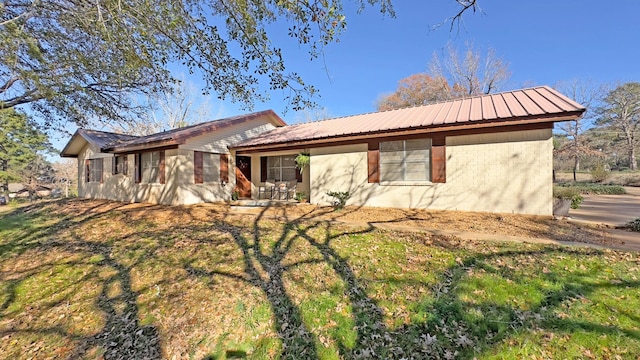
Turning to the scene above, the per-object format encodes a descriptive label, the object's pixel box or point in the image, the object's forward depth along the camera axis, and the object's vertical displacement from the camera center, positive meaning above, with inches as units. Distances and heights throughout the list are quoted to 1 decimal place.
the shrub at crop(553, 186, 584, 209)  381.4 -28.4
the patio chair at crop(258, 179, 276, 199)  528.1 -18.9
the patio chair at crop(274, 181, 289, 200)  504.3 -20.4
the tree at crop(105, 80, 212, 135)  1025.7 +253.6
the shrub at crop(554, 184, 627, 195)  608.4 -29.8
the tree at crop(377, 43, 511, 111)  875.4 +344.2
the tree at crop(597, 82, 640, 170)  1071.6 +267.0
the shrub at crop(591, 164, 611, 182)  840.9 +9.7
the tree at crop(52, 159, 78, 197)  1299.2 +43.6
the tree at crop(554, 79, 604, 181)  1016.2 +315.1
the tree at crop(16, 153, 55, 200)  1043.4 +28.2
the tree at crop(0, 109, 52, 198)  956.6 +87.1
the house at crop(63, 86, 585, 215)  298.4 +32.4
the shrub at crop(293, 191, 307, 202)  455.9 -28.6
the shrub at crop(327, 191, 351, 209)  392.8 -26.6
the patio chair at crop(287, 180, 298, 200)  503.8 -18.2
